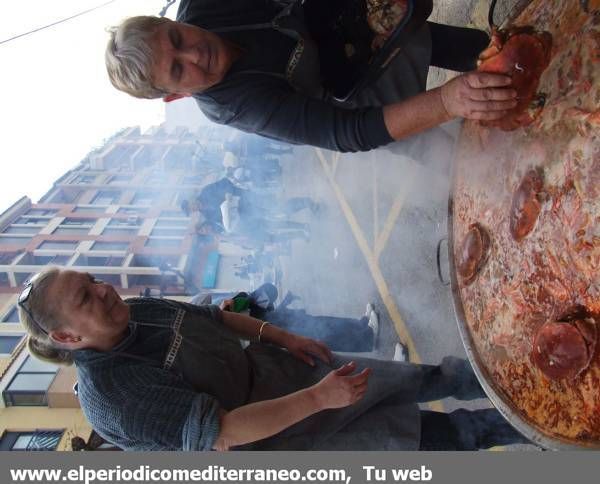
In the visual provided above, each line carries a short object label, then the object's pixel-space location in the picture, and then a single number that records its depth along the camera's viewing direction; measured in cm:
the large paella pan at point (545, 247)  106
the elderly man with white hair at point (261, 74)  152
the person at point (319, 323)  389
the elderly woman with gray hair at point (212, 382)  150
